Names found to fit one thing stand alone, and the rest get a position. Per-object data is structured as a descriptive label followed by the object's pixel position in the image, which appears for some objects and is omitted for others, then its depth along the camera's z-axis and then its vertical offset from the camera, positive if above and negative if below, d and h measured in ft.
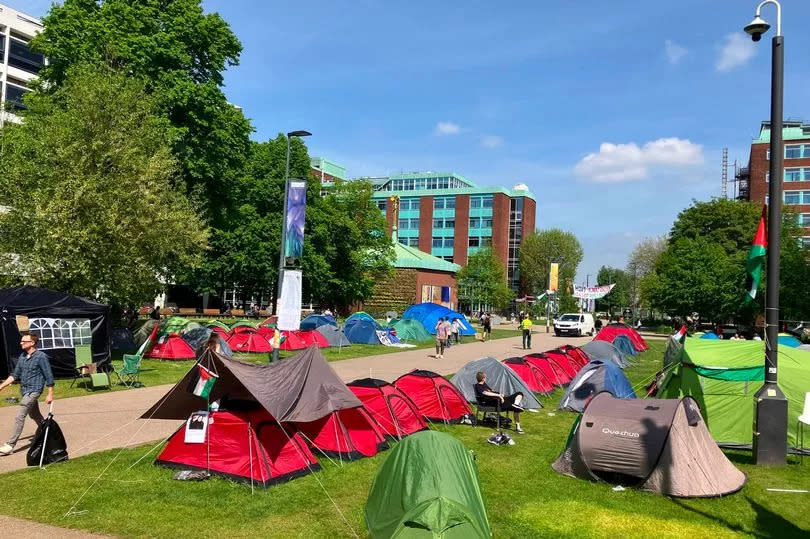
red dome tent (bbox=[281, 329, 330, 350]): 90.22 -8.59
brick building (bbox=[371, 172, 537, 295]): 294.25 +35.23
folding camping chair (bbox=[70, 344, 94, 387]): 54.08 -7.61
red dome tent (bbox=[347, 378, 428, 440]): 38.06 -7.72
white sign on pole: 53.78 -1.69
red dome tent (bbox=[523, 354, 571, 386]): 62.69 -7.90
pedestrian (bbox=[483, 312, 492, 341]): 135.23 -7.98
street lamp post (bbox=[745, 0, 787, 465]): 34.22 -2.47
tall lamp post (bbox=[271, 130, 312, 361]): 61.87 +2.86
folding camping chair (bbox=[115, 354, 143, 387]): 54.95 -8.41
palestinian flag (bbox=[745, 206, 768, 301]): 37.24 +2.49
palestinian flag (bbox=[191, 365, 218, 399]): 29.45 -5.02
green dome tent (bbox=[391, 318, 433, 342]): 119.65 -8.54
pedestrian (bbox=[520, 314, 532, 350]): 104.19 -6.84
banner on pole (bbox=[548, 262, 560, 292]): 192.09 +4.61
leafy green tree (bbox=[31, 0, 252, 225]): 87.04 +31.35
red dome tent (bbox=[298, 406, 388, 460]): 33.68 -8.46
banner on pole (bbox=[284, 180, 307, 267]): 61.36 +6.59
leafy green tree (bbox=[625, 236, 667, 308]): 298.76 +18.12
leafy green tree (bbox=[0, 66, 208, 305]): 64.03 +8.10
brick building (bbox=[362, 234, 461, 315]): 199.93 +0.16
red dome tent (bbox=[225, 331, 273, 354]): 84.53 -8.72
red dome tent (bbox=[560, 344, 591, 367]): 73.42 -7.34
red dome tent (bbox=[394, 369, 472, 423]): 44.42 -7.80
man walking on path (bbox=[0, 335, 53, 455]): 31.71 -5.64
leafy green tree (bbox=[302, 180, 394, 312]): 145.79 +9.49
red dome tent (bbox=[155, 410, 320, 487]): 28.91 -8.37
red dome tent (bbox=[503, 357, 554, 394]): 58.75 -7.98
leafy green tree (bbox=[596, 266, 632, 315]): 369.50 -0.64
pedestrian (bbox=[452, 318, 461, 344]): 117.80 -7.75
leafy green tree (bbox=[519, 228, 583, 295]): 280.92 +16.72
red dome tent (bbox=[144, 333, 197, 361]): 74.90 -8.84
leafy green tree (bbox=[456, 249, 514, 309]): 220.23 +2.66
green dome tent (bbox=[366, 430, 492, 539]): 17.84 -6.67
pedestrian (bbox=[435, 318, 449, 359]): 90.63 -7.40
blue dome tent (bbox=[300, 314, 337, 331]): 107.14 -6.80
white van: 151.40 -7.73
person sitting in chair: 43.21 -7.71
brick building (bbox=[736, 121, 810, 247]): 233.14 +50.89
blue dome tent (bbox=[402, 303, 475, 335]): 134.31 -5.91
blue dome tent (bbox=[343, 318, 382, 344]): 106.63 -8.19
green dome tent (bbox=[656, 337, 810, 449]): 39.19 -5.51
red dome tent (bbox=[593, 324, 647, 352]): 110.52 -7.25
